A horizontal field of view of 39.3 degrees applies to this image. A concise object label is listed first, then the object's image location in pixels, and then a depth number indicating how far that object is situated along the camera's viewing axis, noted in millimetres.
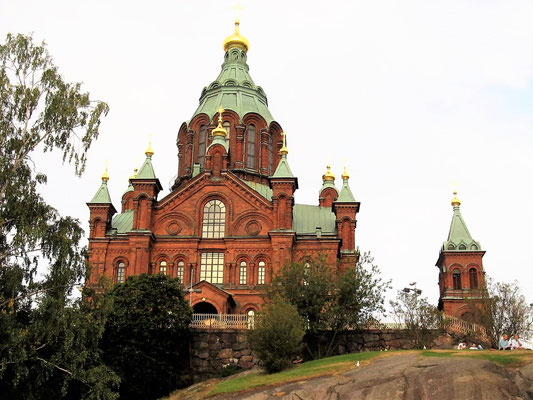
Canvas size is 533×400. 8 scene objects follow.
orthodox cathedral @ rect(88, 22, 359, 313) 57688
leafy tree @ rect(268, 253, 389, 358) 44531
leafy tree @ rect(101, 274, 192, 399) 41375
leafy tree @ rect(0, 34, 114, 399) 34000
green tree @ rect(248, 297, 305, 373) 39406
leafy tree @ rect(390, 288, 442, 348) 44531
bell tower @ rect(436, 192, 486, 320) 68062
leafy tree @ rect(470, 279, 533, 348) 47875
